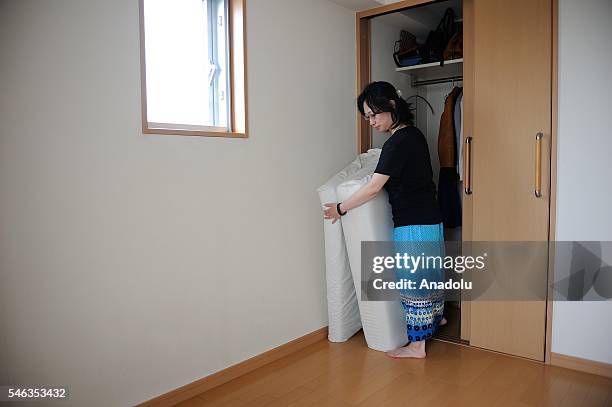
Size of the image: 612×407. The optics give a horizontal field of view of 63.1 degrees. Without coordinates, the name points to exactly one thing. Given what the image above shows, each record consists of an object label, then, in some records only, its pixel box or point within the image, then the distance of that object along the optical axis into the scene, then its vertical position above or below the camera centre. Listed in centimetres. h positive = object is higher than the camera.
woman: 271 -12
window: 239 +56
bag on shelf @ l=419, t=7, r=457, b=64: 363 +97
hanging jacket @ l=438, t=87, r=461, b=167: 342 +26
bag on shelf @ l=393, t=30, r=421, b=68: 374 +91
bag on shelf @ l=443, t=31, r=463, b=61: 348 +87
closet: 268 +13
